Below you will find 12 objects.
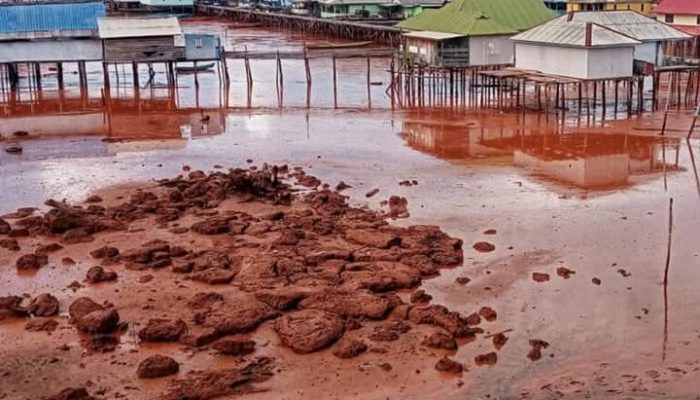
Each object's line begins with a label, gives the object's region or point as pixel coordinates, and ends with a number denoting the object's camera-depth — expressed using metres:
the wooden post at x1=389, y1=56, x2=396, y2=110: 50.00
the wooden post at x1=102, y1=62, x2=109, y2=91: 51.94
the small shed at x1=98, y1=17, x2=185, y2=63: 50.66
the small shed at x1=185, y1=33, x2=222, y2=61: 52.53
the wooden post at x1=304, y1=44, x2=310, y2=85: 55.65
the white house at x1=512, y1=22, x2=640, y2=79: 41.44
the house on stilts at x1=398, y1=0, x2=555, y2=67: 47.78
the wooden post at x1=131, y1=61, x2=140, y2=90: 54.06
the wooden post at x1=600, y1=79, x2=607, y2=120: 42.53
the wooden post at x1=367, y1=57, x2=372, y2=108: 49.96
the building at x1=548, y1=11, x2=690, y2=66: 44.44
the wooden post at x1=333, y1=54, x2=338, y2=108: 48.65
